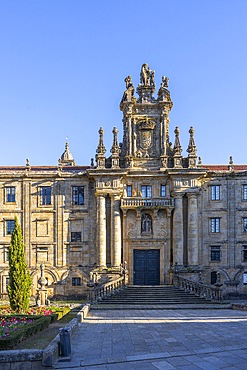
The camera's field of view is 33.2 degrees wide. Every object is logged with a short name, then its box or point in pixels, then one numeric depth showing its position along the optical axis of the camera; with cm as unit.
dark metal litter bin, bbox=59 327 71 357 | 1497
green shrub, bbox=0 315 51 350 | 1558
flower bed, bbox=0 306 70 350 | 1602
